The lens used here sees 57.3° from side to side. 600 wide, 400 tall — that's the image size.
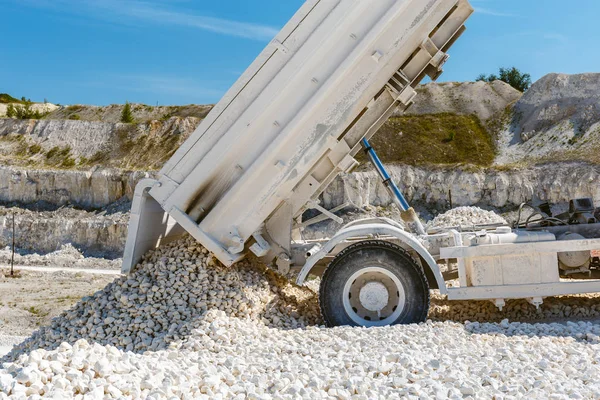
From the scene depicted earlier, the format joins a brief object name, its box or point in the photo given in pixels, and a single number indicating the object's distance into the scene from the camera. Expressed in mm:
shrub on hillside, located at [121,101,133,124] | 45150
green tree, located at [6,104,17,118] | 49594
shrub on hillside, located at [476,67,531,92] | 51906
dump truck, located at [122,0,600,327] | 5543
